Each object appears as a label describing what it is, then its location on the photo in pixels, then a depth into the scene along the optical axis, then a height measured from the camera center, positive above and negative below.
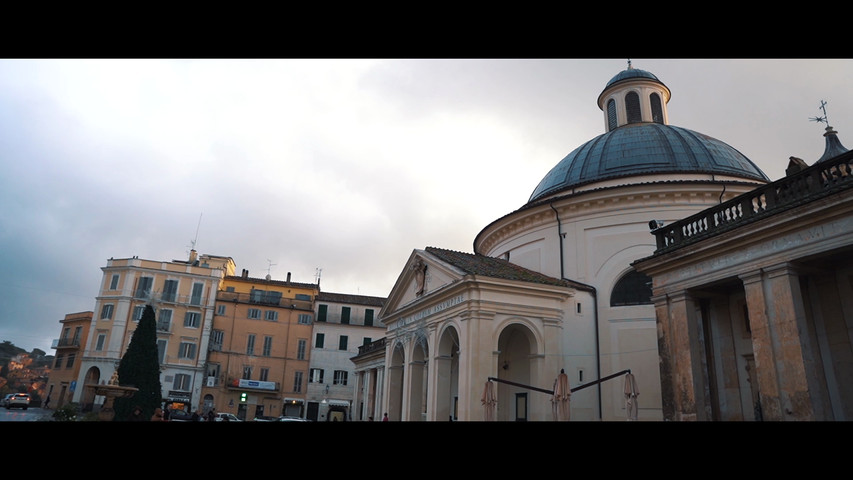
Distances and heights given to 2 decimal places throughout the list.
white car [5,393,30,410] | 31.94 +1.17
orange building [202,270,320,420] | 41.84 +5.97
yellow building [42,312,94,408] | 40.19 +4.52
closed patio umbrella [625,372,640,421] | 16.10 +1.32
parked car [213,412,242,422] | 30.95 +0.70
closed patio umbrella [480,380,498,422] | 17.78 +1.18
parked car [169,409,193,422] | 27.06 +0.60
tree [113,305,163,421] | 30.69 +3.11
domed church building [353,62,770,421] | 19.34 +5.08
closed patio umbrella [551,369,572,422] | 17.07 +1.30
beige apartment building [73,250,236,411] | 39.44 +7.48
